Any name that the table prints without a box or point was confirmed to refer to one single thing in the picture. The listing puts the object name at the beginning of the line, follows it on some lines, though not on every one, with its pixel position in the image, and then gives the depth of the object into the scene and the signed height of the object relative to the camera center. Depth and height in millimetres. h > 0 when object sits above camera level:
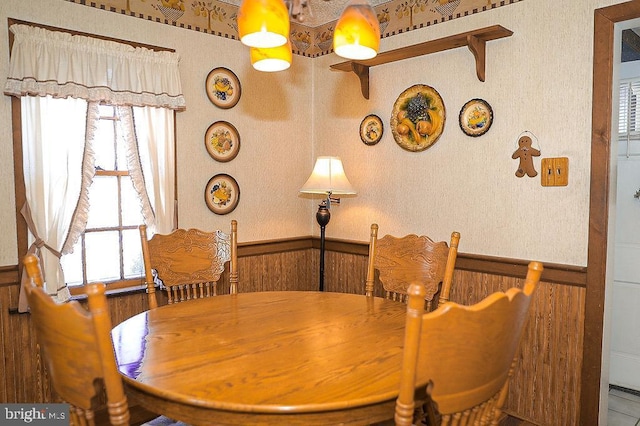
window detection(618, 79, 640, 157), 3314 +468
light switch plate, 2508 +77
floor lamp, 3148 +42
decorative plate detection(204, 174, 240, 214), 3287 -53
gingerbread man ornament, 2623 +169
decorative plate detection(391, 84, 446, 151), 3057 +452
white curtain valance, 2455 +652
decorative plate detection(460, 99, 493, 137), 2812 +412
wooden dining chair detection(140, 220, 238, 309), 2441 -378
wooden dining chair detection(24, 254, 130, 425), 1102 -401
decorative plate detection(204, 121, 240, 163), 3268 +318
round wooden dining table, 1218 -537
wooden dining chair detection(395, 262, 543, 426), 1031 -382
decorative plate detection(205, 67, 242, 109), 3254 +688
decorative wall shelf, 2637 +843
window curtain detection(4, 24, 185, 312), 2500 +406
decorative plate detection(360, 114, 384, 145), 3412 +412
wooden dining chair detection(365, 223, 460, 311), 2234 -383
